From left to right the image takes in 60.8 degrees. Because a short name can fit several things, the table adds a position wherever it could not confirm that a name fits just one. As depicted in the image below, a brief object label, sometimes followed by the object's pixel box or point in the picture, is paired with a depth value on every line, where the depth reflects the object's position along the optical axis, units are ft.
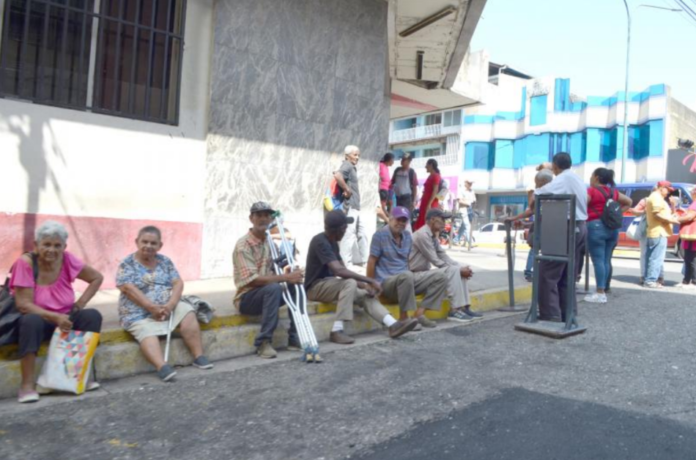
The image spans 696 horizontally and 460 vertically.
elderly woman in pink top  12.44
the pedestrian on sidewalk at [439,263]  21.07
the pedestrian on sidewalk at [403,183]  30.55
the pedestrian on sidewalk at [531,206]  21.62
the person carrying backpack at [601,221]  24.75
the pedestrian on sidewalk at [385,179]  30.45
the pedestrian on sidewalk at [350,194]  24.61
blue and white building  101.40
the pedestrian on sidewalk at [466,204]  46.78
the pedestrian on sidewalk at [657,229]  29.19
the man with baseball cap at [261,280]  16.21
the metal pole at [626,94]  84.71
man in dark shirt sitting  17.97
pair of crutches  15.87
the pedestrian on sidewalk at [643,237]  30.48
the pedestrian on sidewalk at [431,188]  30.45
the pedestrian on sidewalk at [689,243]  29.76
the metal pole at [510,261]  22.34
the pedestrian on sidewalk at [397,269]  19.77
